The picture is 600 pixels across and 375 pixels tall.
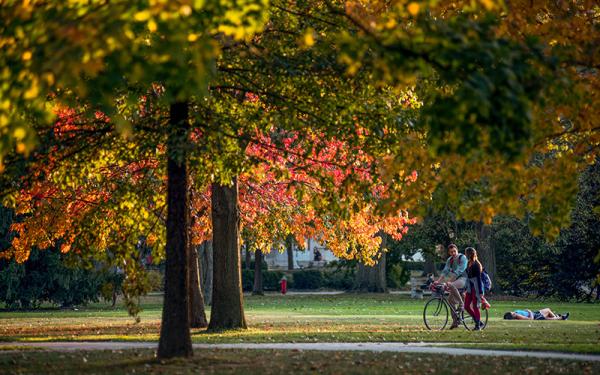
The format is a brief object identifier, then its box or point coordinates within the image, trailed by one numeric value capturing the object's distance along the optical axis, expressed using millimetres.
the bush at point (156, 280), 50969
